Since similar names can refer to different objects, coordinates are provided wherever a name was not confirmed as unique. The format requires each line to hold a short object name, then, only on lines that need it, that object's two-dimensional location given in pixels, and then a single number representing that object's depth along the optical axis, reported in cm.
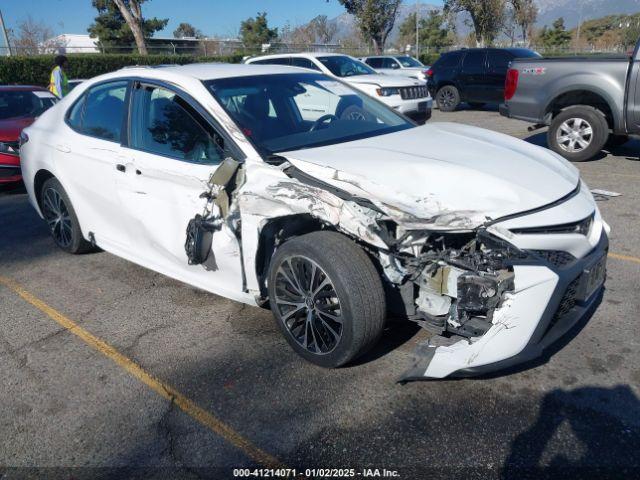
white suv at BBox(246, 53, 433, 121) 1098
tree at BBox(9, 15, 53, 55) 4084
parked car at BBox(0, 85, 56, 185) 760
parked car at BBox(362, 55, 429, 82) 1778
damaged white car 255
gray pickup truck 716
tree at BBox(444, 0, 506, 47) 3438
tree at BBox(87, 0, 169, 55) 4153
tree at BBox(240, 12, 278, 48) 4709
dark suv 1388
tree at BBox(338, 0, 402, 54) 3372
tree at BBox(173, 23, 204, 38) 6957
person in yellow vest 1077
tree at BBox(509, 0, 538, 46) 3934
